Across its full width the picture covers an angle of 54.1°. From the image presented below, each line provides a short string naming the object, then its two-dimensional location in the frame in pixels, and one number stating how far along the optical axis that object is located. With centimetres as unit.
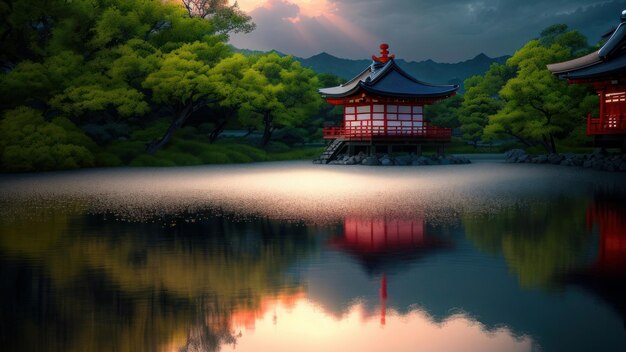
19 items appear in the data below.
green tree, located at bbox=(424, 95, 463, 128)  7419
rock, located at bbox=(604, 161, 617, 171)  3788
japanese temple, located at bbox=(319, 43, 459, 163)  4881
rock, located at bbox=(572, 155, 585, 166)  4412
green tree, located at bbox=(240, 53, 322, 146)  6028
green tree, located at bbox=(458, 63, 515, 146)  6669
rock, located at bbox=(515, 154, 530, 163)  4989
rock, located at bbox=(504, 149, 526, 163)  5066
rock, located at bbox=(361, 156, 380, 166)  4661
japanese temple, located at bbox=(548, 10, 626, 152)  3809
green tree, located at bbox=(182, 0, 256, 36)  5825
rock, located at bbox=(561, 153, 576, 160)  4643
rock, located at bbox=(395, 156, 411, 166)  4731
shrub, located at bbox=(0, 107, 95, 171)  3838
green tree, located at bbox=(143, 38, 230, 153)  4675
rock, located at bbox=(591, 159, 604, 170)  3957
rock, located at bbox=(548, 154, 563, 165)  4747
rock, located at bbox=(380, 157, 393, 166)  4653
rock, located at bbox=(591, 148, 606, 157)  4159
